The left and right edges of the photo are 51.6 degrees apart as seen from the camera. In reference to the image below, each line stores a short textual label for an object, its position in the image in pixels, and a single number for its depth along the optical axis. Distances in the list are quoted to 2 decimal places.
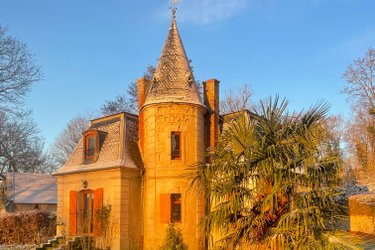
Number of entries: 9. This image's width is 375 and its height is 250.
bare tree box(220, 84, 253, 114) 37.17
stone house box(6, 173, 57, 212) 36.24
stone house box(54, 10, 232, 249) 17.95
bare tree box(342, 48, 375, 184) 31.48
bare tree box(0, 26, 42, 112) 23.53
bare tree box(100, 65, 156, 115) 38.25
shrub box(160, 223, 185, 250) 17.05
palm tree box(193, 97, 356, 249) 9.61
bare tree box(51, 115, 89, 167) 47.25
